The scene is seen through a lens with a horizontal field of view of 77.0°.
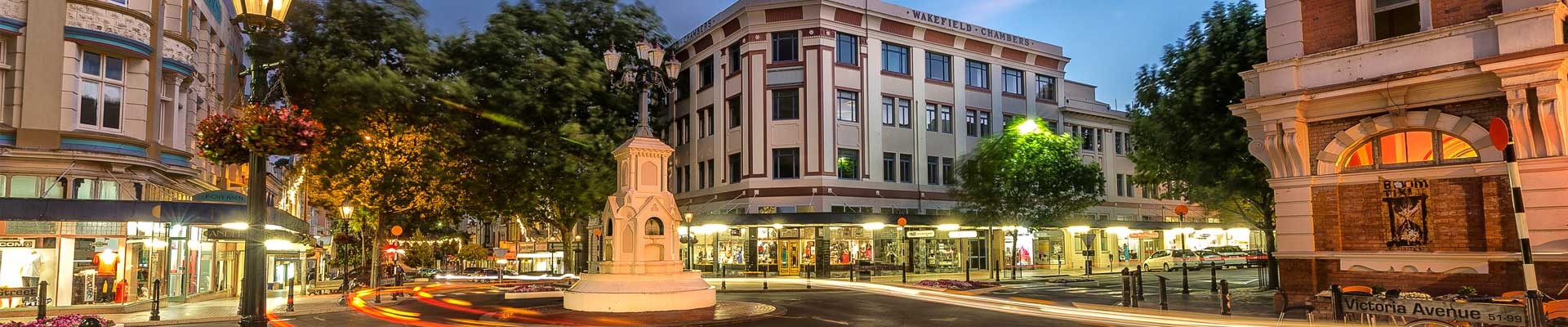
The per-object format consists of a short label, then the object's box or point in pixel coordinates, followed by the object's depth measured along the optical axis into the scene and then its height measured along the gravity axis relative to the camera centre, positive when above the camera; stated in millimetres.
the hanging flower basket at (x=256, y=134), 9594 +1122
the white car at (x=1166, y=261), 48594 -1037
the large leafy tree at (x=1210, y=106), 25297 +3607
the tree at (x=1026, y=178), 41250 +2651
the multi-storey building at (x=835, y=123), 44094 +5673
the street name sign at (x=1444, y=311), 13445 -1052
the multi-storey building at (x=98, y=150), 22656 +2414
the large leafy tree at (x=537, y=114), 36469 +4979
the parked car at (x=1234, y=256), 51906 -883
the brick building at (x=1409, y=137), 15031 +1715
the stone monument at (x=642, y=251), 20016 -137
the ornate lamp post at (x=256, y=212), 8680 +321
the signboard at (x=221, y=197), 24766 +1285
